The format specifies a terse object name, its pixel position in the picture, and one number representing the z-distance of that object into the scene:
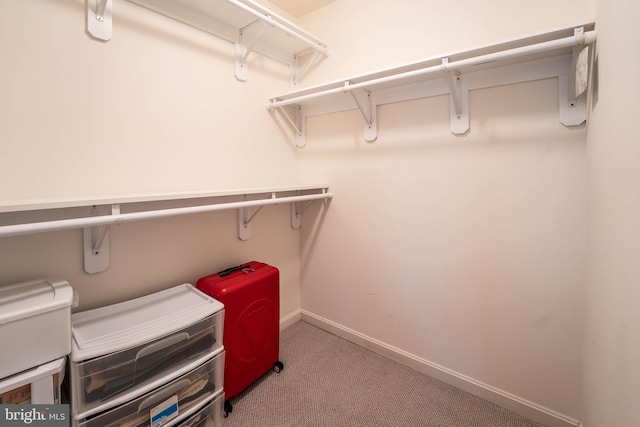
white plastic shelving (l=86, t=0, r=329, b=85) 1.19
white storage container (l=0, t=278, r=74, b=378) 0.75
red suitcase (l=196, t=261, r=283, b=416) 1.42
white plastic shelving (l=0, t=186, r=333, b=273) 0.81
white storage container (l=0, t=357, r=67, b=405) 0.75
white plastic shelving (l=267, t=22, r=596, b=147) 1.05
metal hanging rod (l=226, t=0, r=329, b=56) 1.38
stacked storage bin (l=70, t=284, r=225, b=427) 0.93
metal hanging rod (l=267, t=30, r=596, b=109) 0.97
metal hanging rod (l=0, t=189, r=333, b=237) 0.78
